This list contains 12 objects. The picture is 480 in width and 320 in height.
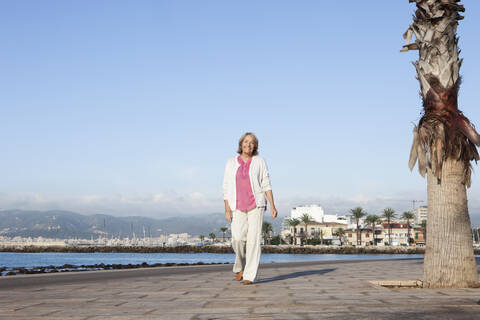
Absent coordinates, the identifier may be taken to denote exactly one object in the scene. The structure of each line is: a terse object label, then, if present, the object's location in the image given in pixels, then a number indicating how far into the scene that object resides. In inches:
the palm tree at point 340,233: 5525.6
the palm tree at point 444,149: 269.3
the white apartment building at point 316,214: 6586.1
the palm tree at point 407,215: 4702.3
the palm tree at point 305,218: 5005.9
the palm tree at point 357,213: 4493.1
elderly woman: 294.8
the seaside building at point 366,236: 5689.0
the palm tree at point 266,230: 5285.4
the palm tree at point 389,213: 4554.6
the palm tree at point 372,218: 4658.0
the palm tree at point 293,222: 5241.1
